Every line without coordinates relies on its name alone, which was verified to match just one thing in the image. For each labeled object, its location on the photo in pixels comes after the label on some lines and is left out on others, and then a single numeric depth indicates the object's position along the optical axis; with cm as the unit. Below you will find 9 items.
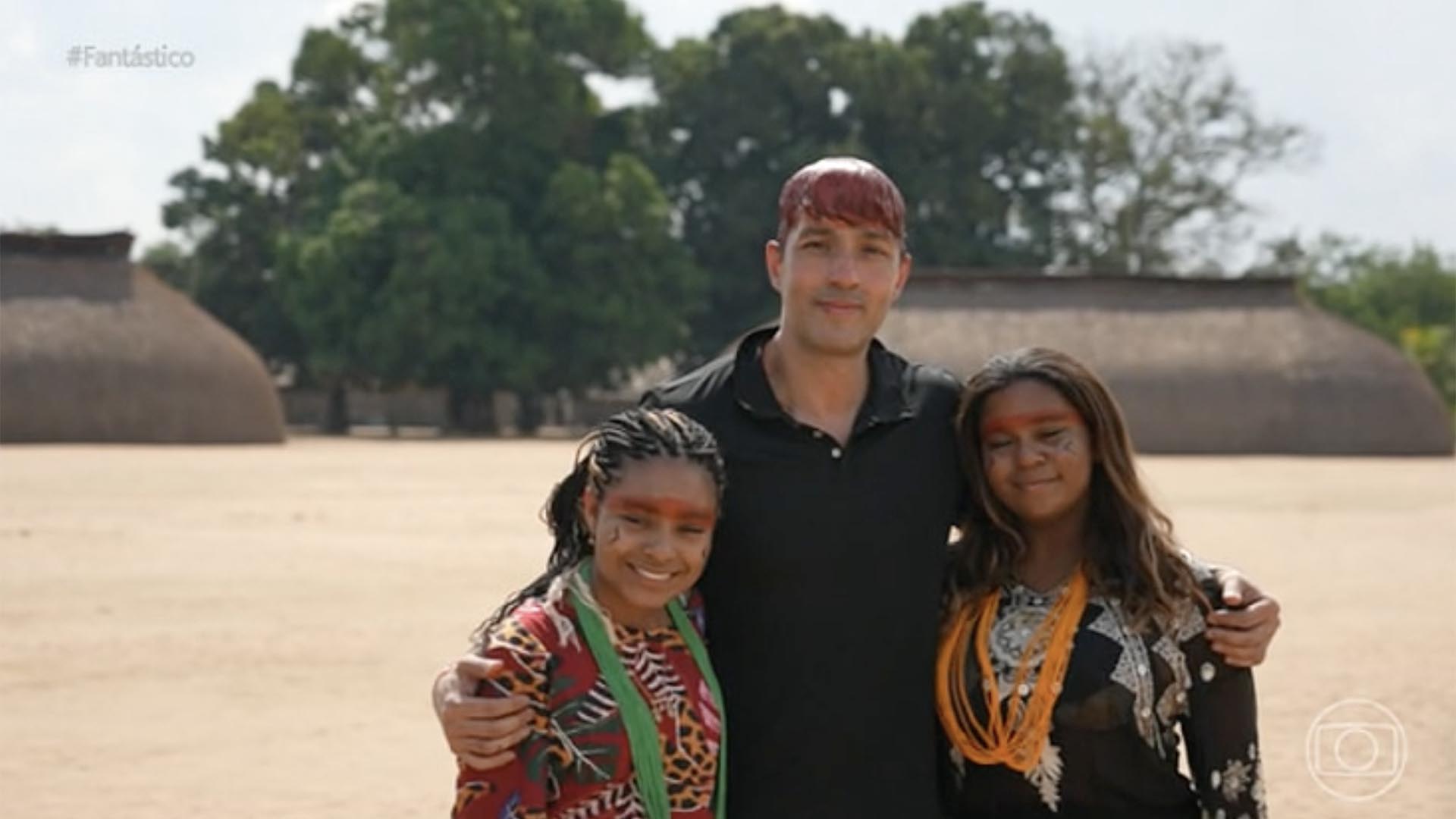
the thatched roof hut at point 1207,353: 3538
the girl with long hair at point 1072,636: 291
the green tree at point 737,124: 4869
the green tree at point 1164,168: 5300
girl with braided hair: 271
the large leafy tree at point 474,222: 4178
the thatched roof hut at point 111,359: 3209
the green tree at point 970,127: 4884
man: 294
